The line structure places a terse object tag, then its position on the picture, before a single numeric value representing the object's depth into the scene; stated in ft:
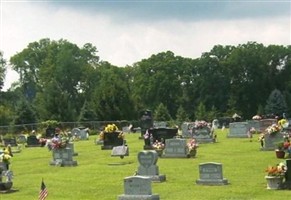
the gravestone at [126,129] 207.57
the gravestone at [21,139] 178.50
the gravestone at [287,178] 69.87
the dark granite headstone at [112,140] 138.00
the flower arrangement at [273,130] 114.42
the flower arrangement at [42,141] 164.15
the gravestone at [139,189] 62.80
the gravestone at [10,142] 165.27
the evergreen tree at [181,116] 285.43
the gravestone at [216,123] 218.13
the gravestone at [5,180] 79.33
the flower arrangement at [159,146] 112.93
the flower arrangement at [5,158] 84.79
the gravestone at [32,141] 165.08
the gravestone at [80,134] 185.37
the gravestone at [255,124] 173.91
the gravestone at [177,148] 109.91
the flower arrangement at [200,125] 144.97
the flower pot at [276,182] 70.54
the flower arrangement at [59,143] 106.83
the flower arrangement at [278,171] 70.79
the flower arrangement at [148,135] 132.01
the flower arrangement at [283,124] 129.90
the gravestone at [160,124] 199.60
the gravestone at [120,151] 112.37
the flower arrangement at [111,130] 139.13
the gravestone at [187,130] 161.31
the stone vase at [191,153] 109.91
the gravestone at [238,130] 158.51
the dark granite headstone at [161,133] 134.41
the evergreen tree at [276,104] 290.35
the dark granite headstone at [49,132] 184.14
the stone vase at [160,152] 112.68
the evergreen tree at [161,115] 271.28
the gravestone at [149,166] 79.92
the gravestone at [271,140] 114.21
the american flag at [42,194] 61.93
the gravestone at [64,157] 105.70
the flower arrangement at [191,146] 109.70
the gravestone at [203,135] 143.64
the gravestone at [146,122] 169.48
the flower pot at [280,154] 99.91
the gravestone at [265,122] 177.93
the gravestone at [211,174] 75.20
